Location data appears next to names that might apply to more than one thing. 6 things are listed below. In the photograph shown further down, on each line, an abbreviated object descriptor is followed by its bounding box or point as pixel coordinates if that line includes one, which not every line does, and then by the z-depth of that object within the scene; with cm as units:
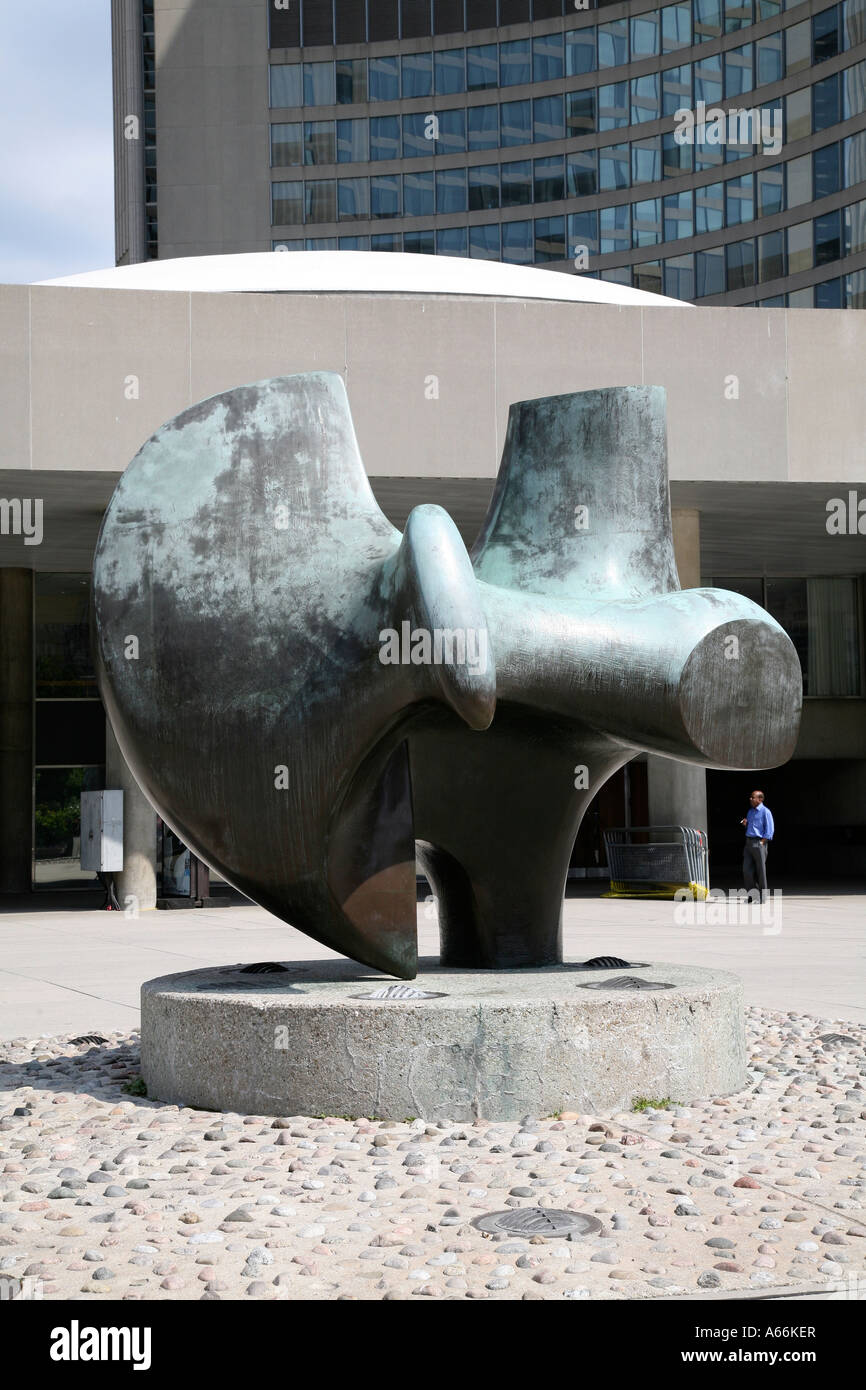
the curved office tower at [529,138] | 5284
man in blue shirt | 2011
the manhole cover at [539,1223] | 442
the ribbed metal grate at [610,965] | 757
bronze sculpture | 654
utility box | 2023
